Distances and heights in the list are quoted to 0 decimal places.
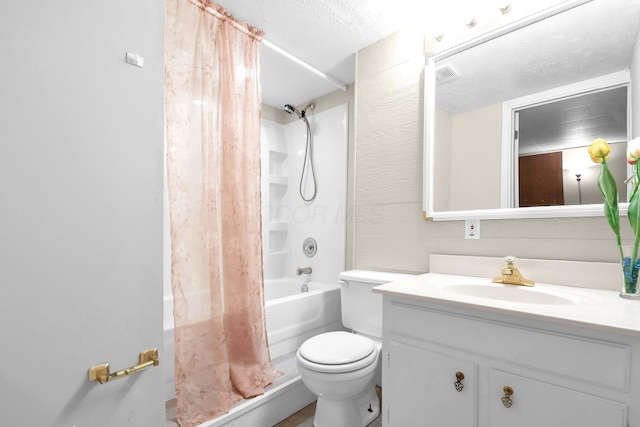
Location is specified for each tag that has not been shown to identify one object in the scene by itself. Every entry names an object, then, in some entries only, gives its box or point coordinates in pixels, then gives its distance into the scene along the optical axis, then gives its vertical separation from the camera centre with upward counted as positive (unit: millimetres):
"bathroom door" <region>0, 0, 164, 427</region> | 689 +4
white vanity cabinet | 812 -508
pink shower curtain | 1451 +14
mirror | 1249 +486
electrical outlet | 1552 -91
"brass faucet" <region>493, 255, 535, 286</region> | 1301 -283
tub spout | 2895 -574
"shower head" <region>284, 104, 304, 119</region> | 2879 +997
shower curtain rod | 2007 +1103
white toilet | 1396 -717
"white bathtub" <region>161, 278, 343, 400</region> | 1982 -753
